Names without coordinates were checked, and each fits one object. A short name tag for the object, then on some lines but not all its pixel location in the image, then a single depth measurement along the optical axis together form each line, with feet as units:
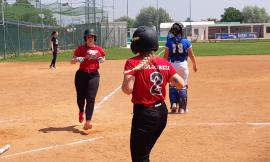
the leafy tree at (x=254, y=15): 504.84
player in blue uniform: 33.91
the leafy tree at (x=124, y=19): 230.60
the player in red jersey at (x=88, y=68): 29.25
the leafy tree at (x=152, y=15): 248.32
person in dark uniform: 81.92
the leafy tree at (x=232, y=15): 494.59
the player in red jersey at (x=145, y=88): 15.38
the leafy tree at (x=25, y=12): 158.92
